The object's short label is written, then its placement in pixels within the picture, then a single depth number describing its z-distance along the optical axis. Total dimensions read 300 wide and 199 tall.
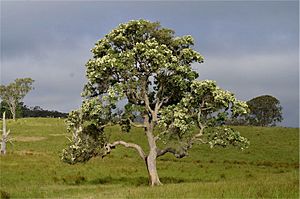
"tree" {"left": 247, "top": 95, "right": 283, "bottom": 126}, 151.88
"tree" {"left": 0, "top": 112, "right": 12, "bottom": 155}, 68.59
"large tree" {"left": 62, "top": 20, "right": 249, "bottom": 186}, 35.06
